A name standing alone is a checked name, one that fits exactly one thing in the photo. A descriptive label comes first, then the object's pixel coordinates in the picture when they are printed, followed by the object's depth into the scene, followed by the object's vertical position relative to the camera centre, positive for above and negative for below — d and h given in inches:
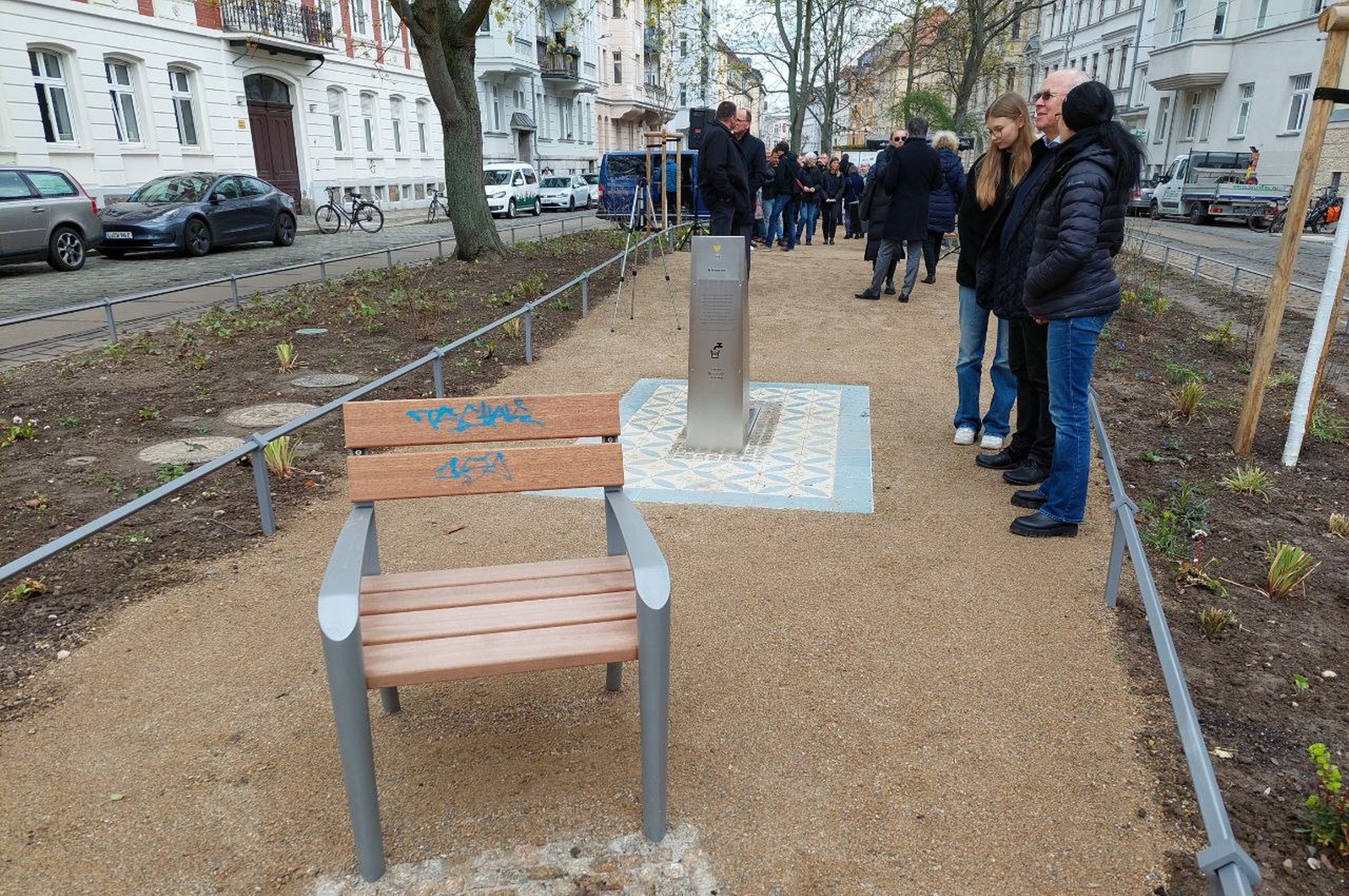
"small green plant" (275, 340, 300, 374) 310.3 -64.7
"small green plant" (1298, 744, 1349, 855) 94.3 -65.4
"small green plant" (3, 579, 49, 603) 153.2 -69.4
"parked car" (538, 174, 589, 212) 1353.3 -46.2
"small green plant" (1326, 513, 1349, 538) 177.5 -66.4
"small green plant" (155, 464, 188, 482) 209.9 -69.5
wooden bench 90.4 -46.9
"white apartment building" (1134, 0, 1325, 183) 1279.5 +125.2
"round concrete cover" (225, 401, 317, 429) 255.3 -69.9
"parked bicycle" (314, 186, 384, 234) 956.0 -59.0
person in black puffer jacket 154.1 -15.8
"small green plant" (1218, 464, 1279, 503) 196.1 -65.4
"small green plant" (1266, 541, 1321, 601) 150.2 -63.6
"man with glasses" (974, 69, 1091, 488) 170.9 -26.0
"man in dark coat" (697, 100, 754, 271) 383.2 -6.4
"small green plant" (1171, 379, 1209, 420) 245.1 -60.1
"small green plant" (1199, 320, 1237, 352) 334.6 -61.6
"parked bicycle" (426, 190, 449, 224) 1139.9 -55.2
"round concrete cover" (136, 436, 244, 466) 223.9 -69.9
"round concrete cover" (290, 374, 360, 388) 294.5 -68.8
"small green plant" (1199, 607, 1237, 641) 140.1 -66.8
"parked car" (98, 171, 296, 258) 655.8 -42.0
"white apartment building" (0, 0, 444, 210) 762.2 +61.7
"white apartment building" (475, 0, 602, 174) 1561.3 +123.7
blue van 922.7 -20.7
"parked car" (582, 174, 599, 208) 1498.5 -42.0
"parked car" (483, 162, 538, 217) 1188.5 -36.0
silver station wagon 557.0 -37.4
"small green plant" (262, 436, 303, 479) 208.5 -65.2
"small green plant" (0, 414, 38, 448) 234.1 -68.0
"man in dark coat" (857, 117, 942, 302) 413.4 -8.8
